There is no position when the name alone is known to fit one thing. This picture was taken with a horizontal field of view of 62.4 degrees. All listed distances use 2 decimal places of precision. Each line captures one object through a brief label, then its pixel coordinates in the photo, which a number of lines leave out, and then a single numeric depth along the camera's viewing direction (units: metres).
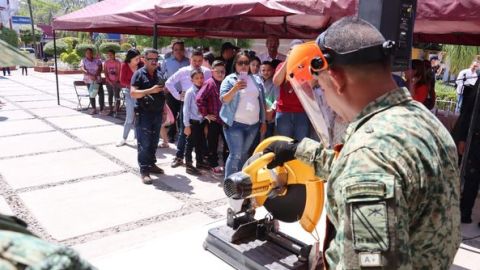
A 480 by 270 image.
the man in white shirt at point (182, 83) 6.04
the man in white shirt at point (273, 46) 7.16
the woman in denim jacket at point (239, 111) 4.68
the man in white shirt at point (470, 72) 10.04
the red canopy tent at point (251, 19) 3.62
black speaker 2.93
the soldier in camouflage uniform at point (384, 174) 0.99
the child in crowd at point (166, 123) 6.54
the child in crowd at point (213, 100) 5.48
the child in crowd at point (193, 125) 5.64
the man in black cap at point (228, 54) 7.34
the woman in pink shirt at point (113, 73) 9.95
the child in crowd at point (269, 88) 5.57
